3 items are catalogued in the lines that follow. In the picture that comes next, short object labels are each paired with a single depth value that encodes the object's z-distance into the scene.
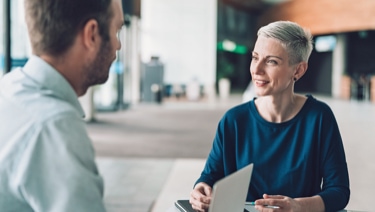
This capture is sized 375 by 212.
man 1.44
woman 2.29
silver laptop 1.73
